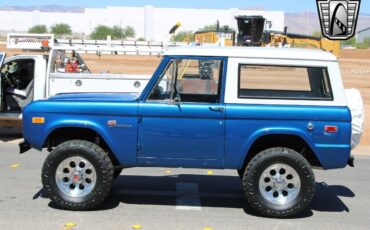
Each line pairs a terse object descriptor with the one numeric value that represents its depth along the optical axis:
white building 122.56
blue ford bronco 6.31
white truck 11.80
